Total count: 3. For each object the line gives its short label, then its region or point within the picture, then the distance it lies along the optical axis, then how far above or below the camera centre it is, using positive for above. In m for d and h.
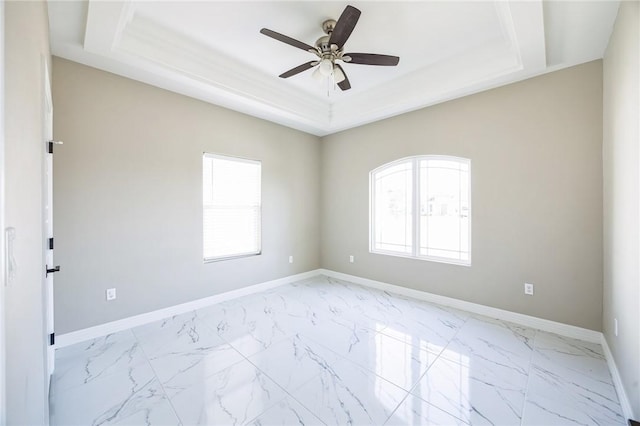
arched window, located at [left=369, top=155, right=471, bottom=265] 3.62 +0.03
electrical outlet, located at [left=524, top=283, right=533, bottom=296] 3.02 -0.88
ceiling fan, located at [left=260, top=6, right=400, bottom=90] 2.11 +1.42
